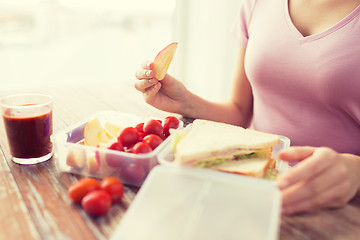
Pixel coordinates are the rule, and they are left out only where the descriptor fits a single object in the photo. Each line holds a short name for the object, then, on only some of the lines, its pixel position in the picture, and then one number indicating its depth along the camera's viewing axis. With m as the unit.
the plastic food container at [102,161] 0.59
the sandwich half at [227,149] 0.55
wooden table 0.48
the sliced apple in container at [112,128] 0.72
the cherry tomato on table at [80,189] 0.55
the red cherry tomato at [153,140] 0.64
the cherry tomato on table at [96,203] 0.51
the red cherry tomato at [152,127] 0.70
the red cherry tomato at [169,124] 0.74
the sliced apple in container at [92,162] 0.62
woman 0.82
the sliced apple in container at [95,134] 0.69
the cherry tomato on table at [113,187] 0.55
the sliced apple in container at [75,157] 0.63
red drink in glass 0.67
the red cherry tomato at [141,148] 0.60
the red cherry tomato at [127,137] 0.64
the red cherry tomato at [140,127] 0.73
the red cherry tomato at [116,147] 0.61
